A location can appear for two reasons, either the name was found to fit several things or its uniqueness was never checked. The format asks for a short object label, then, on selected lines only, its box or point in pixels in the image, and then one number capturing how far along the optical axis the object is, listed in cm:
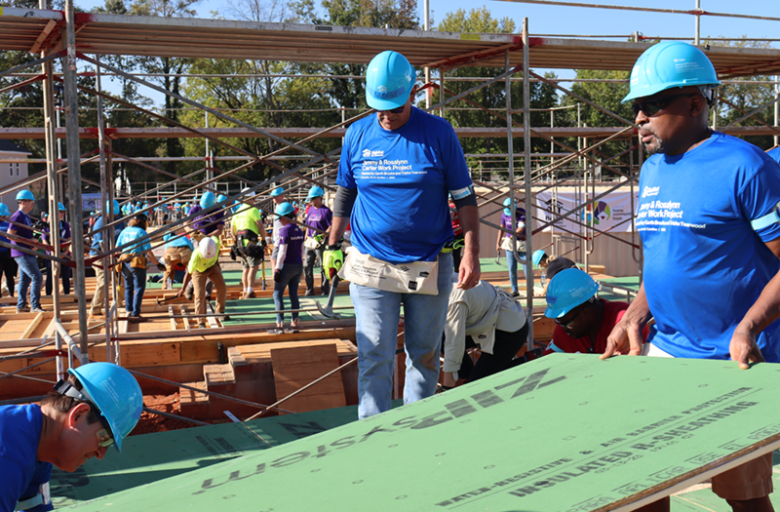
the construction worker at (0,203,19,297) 1122
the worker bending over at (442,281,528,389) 502
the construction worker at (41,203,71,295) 1245
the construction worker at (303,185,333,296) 1094
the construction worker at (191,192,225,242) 1053
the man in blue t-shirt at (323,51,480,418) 341
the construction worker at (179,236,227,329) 909
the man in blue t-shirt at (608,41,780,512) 211
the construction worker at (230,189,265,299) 1083
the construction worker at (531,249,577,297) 691
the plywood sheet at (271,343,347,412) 698
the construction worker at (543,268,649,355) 396
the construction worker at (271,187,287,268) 1004
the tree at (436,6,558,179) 4450
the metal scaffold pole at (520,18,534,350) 622
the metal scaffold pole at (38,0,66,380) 536
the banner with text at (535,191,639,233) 1487
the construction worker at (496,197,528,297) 1068
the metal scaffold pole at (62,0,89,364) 465
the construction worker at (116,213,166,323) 937
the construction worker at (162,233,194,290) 1026
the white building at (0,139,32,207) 4034
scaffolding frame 477
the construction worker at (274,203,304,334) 902
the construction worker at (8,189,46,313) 1016
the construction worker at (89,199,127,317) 1005
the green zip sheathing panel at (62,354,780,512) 167
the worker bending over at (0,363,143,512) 208
